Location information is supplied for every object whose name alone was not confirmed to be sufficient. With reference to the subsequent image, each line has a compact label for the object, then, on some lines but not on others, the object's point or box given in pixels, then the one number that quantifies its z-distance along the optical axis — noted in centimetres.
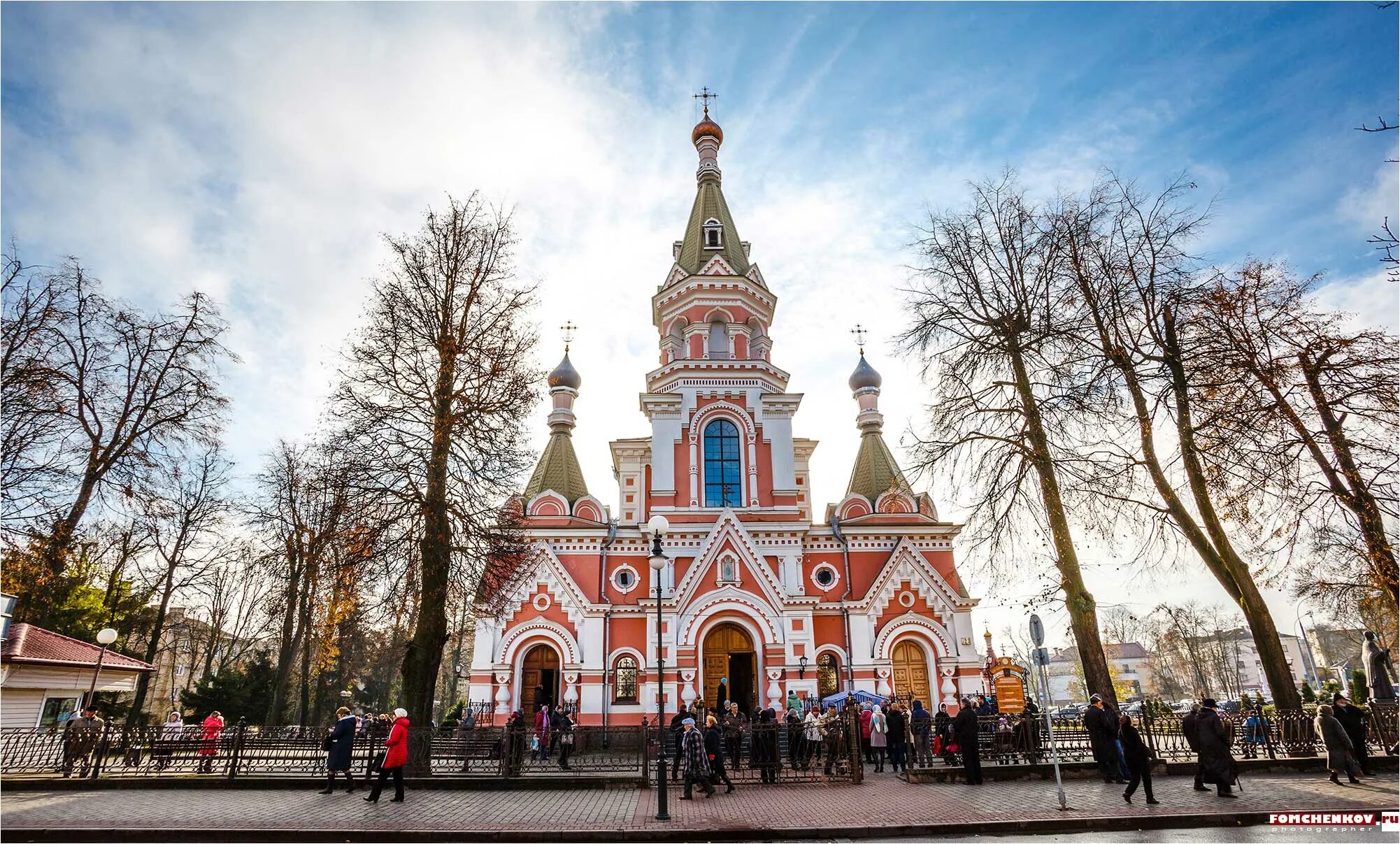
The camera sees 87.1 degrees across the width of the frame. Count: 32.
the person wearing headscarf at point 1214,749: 1110
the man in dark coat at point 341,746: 1312
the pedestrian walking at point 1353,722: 1238
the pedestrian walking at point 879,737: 1605
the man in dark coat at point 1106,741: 1281
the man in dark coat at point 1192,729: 1162
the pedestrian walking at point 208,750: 1435
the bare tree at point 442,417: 1578
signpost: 1062
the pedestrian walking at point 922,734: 1489
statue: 1407
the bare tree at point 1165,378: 1529
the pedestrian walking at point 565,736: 1586
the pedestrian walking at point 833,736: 1433
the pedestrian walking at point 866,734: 1806
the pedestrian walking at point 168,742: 1450
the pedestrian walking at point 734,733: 1541
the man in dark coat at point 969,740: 1343
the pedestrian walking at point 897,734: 1556
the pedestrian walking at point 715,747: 1361
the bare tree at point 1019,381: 1612
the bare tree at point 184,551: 2642
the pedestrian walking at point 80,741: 1427
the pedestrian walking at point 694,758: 1268
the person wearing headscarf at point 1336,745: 1177
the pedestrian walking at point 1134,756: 1088
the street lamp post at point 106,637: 1786
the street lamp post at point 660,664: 1075
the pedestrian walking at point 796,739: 1492
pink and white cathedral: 2467
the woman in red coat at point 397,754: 1204
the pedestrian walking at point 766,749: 1396
